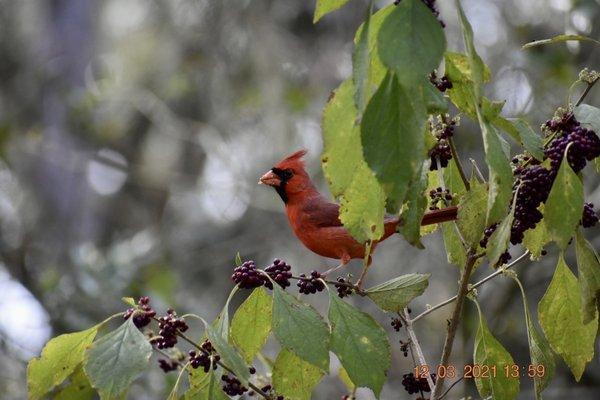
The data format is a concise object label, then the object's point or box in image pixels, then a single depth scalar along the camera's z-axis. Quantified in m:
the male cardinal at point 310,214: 10.00
